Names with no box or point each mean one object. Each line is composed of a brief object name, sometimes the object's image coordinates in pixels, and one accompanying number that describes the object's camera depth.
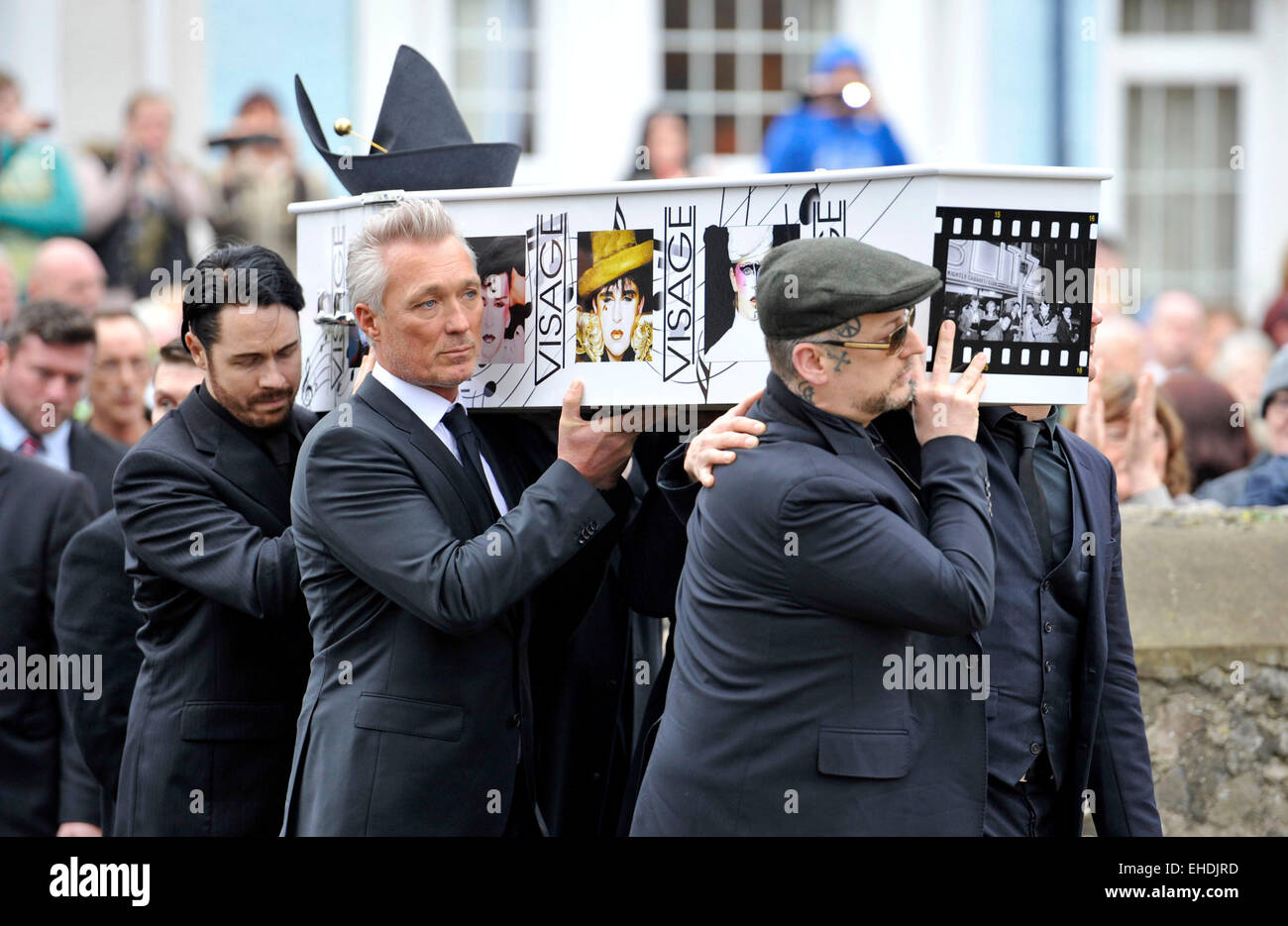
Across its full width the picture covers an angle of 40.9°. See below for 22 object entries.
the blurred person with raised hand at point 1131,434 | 5.24
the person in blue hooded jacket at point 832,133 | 9.16
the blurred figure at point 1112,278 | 5.84
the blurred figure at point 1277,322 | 9.26
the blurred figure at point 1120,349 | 6.70
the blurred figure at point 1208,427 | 6.41
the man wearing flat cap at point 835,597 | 3.12
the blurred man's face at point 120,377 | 6.33
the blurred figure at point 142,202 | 9.03
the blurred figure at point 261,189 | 9.35
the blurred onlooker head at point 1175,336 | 9.25
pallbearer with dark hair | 3.92
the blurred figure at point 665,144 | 9.10
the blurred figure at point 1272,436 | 5.44
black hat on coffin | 3.94
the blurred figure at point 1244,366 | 7.75
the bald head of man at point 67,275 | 7.76
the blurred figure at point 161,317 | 7.35
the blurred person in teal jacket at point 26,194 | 8.69
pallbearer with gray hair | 3.42
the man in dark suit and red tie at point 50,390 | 5.80
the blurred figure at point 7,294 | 7.36
